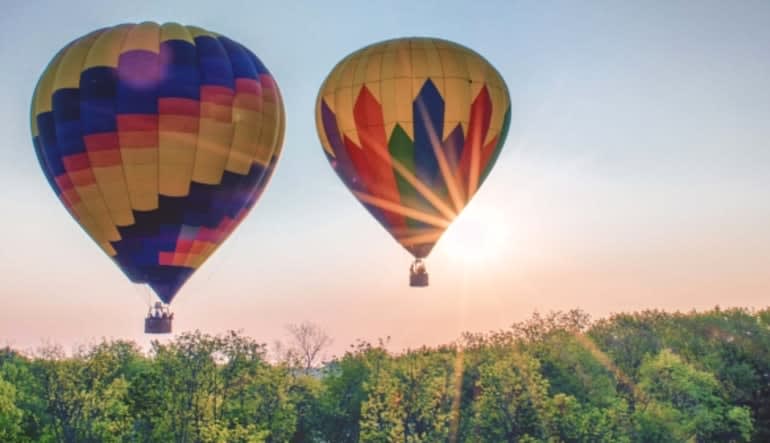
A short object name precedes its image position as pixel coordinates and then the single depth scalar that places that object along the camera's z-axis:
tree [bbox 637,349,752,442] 66.00
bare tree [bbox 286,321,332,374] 106.34
